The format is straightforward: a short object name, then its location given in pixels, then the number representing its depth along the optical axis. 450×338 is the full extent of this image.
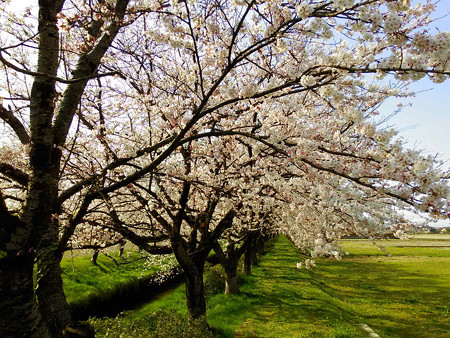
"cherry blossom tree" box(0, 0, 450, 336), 3.12
